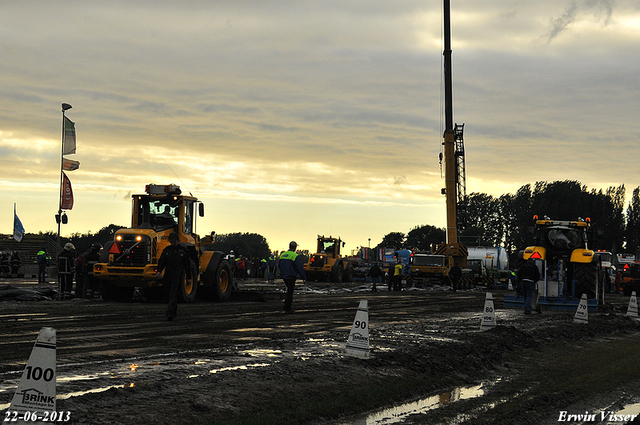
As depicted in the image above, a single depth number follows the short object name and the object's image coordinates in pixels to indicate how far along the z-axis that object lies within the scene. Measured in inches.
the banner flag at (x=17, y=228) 2112.5
